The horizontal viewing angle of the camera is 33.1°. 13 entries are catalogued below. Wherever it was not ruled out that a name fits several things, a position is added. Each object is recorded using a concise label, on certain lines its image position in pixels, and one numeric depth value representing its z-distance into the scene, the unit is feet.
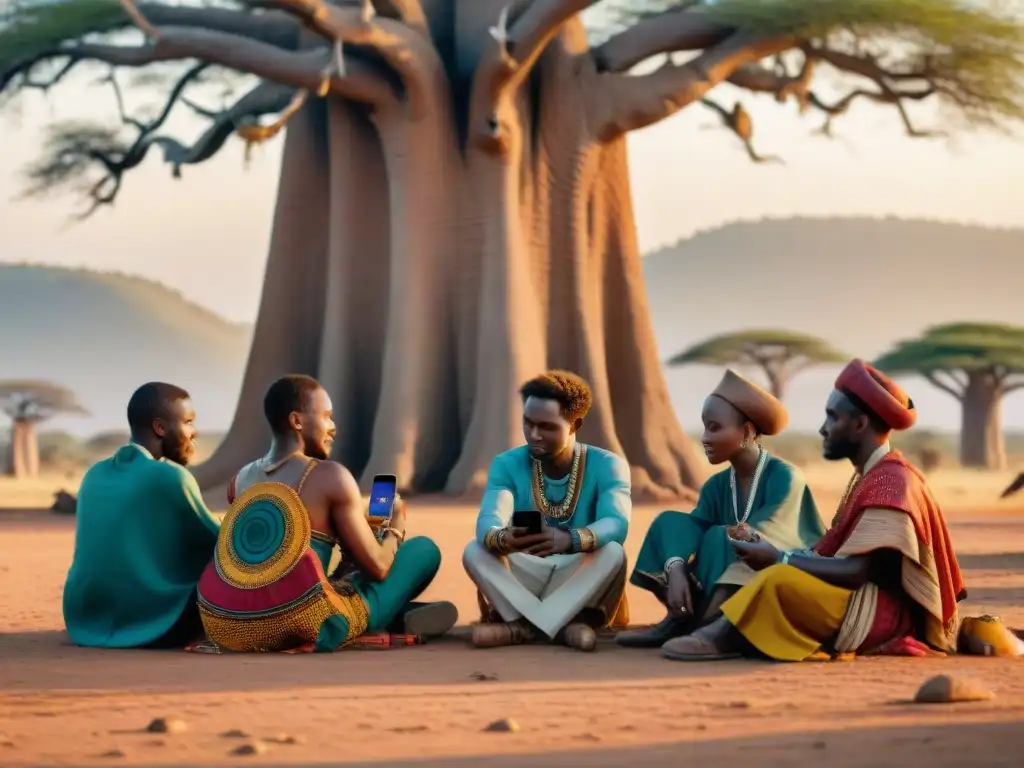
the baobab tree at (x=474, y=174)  57.52
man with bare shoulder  21.58
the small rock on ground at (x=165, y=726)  15.97
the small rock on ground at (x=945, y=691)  17.33
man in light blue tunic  22.50
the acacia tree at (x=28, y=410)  135.54
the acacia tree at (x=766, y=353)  140.97
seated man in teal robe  23.00
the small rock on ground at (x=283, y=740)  15.49
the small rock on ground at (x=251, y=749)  15.01
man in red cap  20.58
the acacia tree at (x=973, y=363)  127.75
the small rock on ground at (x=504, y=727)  15.98
